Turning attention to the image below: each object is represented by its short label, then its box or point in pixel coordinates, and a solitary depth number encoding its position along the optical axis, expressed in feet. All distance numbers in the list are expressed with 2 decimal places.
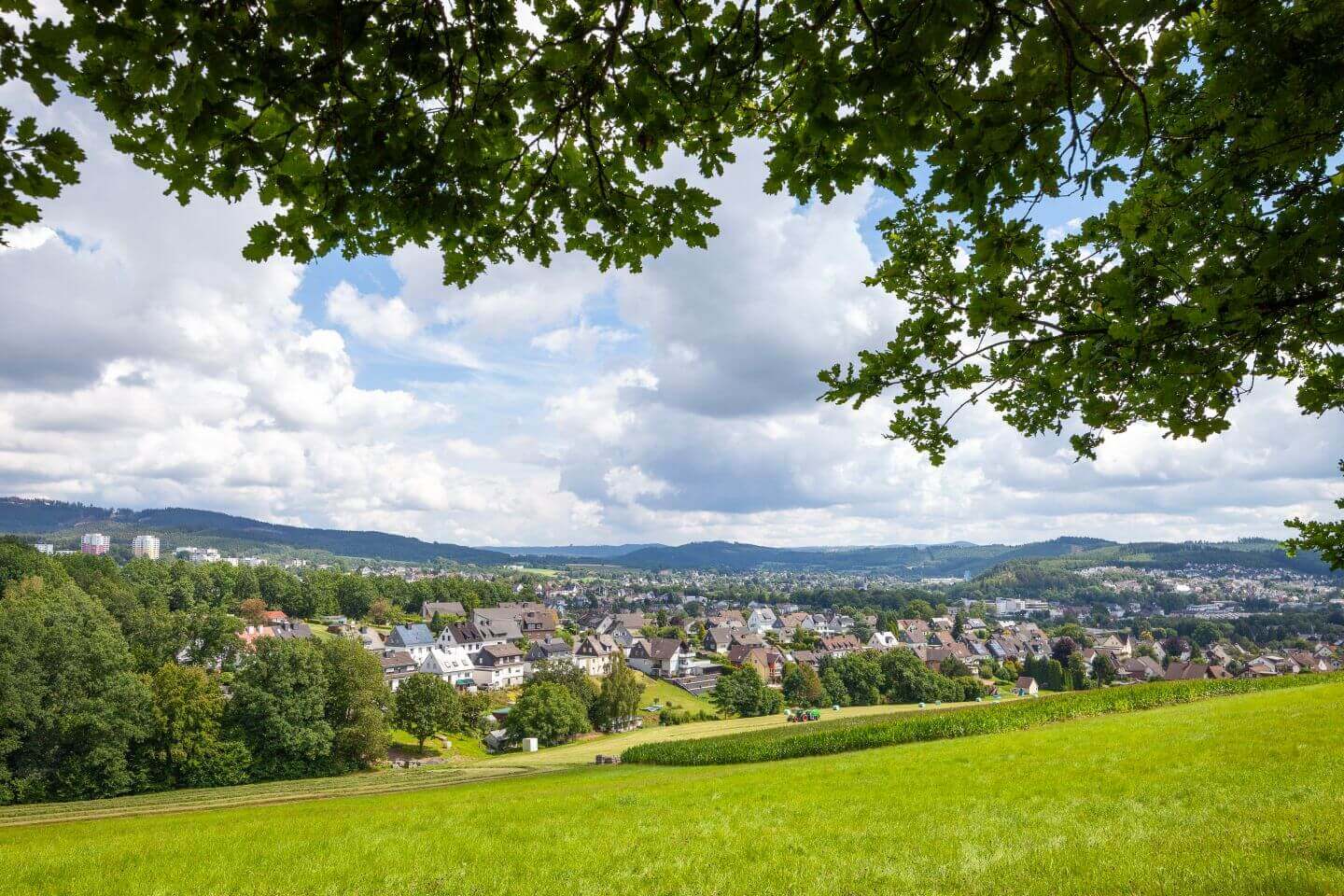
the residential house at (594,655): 372.58
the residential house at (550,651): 368.48
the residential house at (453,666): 318.65
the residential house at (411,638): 357.61
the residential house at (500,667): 334.85
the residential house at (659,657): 380.99
